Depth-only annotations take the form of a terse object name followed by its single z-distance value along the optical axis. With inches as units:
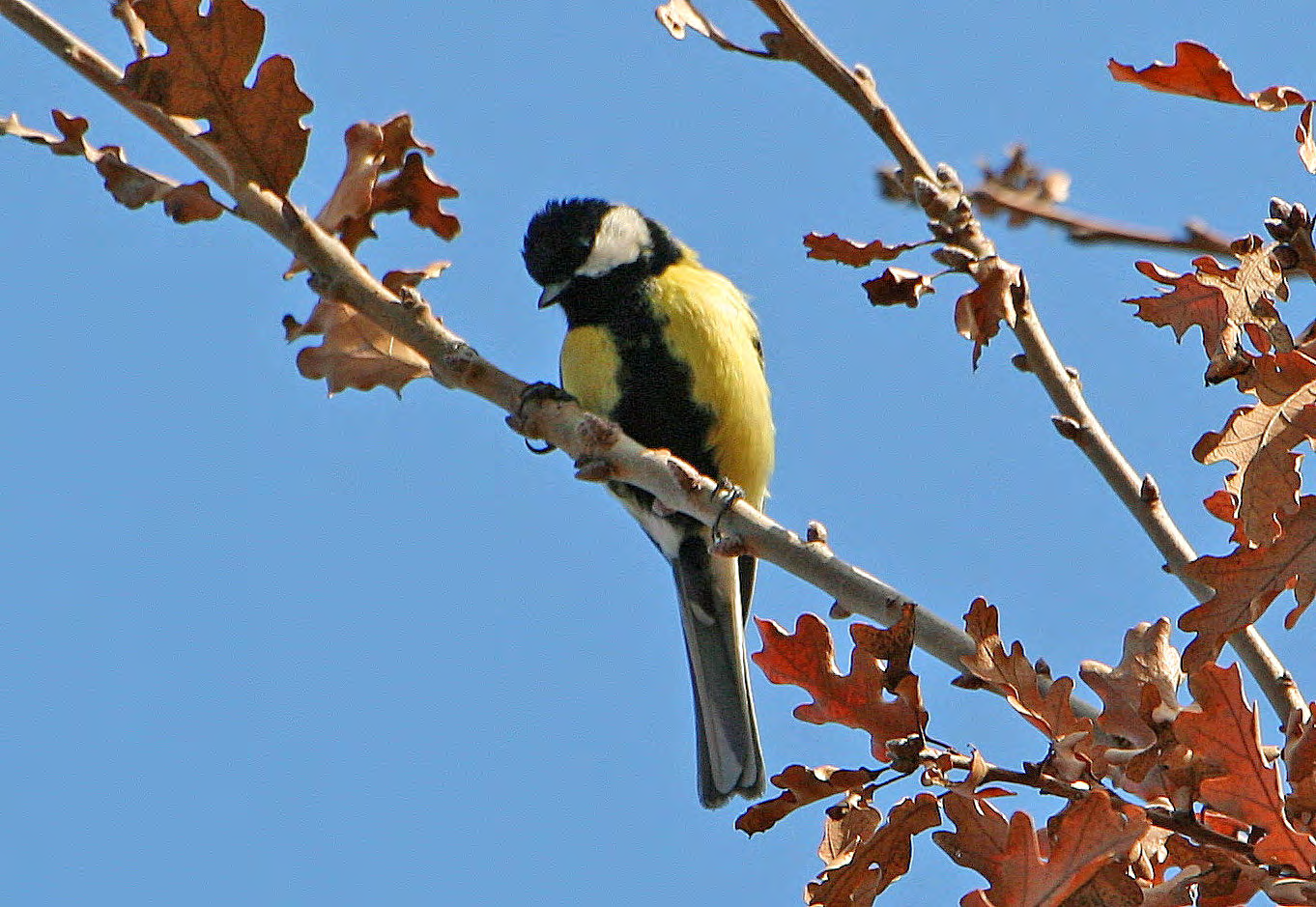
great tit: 331.3
